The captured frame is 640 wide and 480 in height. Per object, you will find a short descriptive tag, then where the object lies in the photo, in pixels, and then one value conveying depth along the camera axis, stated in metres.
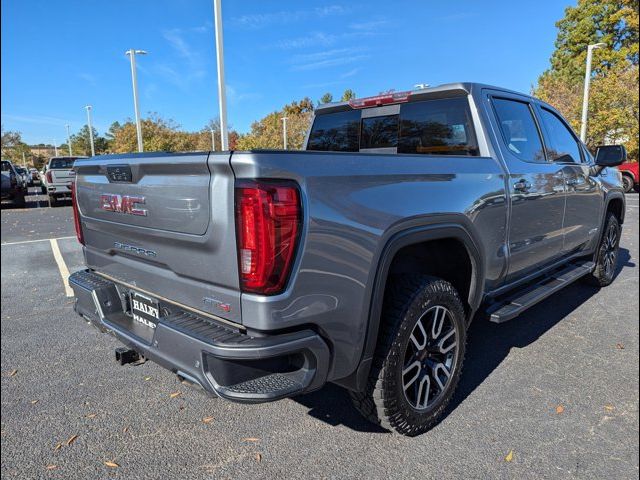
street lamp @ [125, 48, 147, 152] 22.84
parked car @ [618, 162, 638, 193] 17.87
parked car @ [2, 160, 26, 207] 15.53
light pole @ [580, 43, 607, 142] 16.17
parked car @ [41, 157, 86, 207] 15.63
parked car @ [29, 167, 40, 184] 42.68
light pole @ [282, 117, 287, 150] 37.94
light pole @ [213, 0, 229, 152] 11.51
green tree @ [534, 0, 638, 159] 16.16
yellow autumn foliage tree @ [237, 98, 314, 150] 40.91
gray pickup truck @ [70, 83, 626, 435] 1.81
